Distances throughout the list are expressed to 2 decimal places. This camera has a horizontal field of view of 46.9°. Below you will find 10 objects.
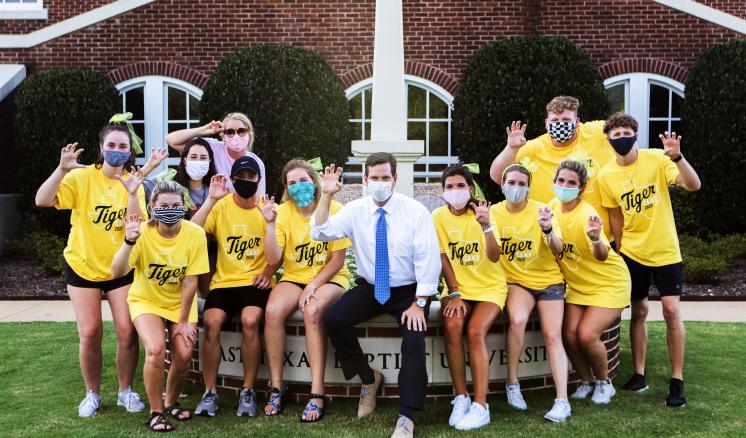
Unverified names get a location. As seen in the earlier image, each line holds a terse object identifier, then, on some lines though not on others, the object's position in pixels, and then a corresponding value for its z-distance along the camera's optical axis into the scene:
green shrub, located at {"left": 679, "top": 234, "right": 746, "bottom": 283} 10.99
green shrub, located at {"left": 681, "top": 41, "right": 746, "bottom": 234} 12.24
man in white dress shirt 5.25
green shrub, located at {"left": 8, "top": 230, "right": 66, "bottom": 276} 11.73
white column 7.66
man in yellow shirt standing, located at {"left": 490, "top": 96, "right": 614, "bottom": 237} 6.03
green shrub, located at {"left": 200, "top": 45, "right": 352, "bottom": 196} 12.33
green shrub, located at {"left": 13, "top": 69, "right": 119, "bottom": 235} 12.75
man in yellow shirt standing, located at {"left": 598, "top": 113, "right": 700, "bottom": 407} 5.67
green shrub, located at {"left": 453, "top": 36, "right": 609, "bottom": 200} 12.14
